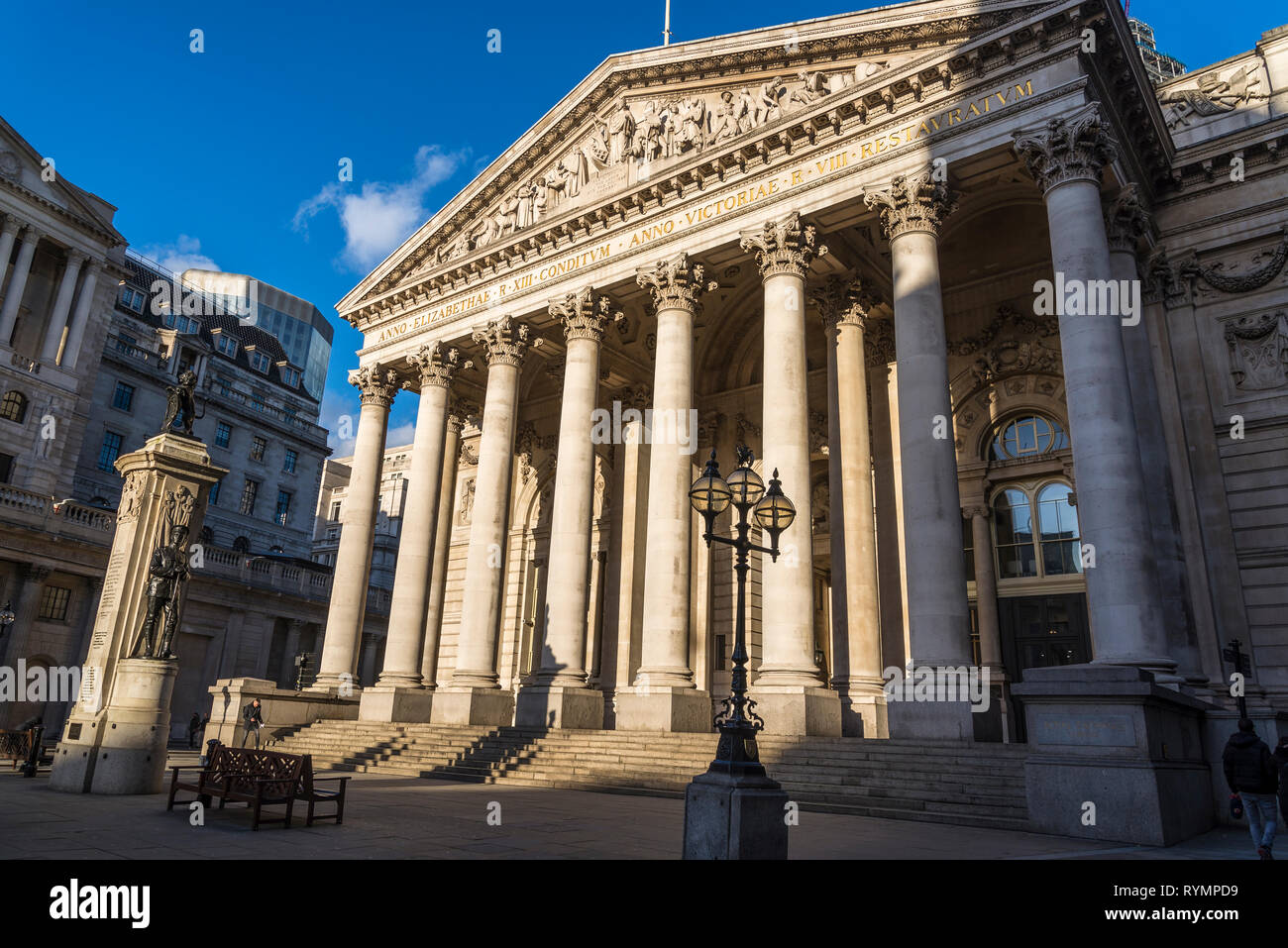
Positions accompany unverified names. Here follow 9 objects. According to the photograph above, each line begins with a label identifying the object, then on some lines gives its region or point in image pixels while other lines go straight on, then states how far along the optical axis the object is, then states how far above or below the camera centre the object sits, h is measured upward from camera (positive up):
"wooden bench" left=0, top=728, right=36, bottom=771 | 20.56 -1.43
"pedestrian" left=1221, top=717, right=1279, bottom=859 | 10.66 -0.63
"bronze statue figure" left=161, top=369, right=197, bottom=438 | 16.09 +5.50
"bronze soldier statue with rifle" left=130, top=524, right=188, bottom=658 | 14.36 +1.64
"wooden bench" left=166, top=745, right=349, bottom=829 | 11.05 -1.12
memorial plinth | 14.09 +1.04
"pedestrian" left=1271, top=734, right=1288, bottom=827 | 12.26 -0.56
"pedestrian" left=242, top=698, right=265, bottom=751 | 24.48 -0.59
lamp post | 8.31 -0.91
